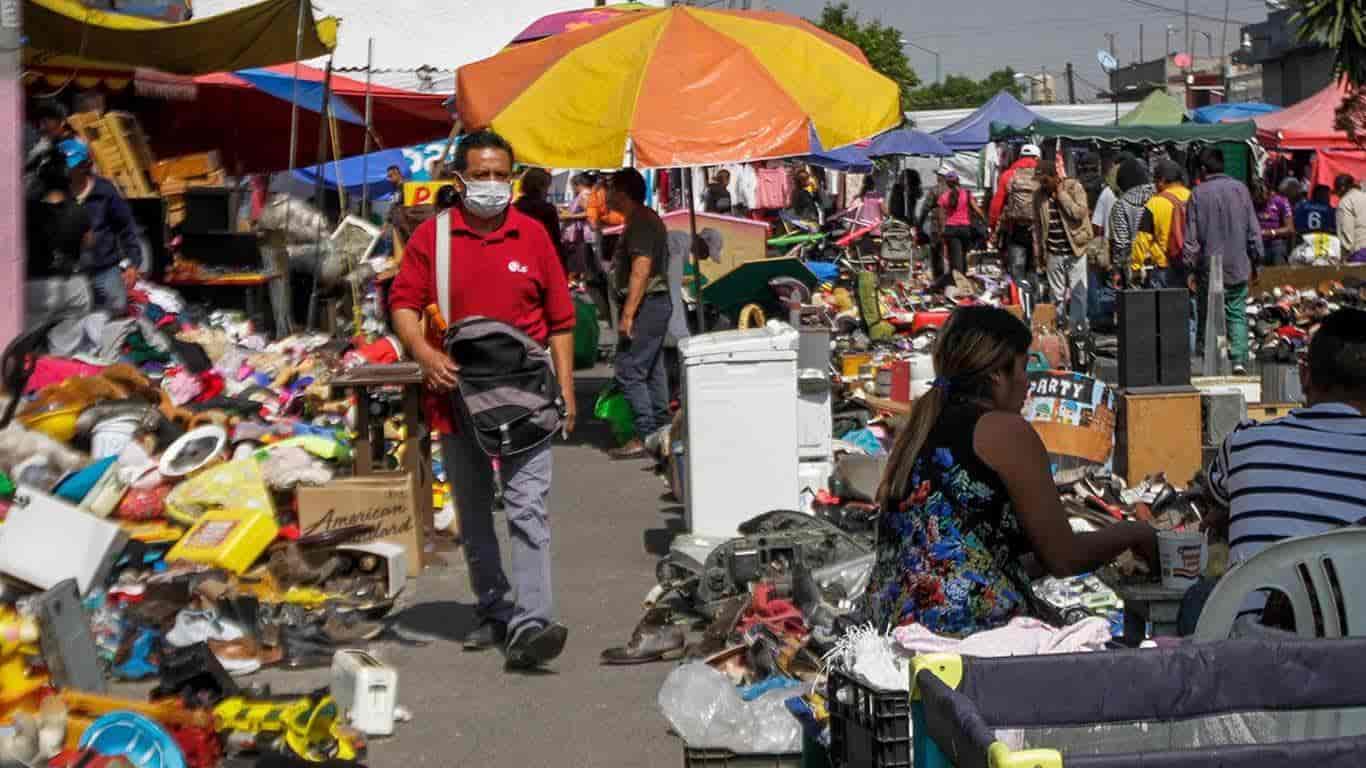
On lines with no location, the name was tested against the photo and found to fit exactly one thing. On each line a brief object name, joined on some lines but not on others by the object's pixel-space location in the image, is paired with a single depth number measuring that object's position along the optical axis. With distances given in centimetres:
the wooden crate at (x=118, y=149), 1636
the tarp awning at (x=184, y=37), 1418
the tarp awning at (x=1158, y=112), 3247
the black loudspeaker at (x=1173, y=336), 1005
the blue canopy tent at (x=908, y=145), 3262
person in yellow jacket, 1616
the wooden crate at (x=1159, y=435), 997
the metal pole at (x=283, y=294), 1659
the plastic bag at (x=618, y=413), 1297
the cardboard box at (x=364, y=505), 863
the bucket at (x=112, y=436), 945
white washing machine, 874
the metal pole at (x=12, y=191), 809
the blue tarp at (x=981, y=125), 3378
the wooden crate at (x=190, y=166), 1767
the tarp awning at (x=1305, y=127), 2894
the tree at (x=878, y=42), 7912
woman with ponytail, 458
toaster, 609
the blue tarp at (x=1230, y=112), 3488
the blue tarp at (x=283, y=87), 1938
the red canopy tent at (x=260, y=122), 1958
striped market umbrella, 1063
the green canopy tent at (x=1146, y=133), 2639
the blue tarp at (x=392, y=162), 2362
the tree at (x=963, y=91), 10725
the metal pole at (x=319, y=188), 1612
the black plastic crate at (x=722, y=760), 481
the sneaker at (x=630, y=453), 1269
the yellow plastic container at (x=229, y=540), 801
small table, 909
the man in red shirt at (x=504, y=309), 682
